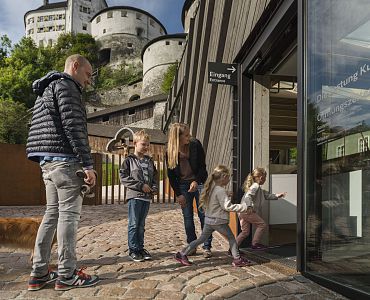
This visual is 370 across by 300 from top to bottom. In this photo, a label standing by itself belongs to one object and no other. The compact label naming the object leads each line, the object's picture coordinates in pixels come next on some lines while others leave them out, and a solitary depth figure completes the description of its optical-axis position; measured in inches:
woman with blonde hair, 168.2
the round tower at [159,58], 2078.0
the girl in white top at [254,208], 178.5
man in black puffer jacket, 119.3
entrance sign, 209.0
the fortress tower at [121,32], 2632.9
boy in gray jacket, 160.1
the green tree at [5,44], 2493.0
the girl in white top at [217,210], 153.1
